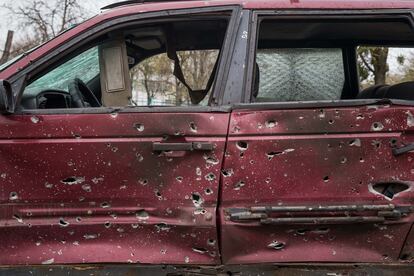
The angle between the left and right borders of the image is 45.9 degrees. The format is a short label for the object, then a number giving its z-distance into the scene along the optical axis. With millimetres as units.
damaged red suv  2328
